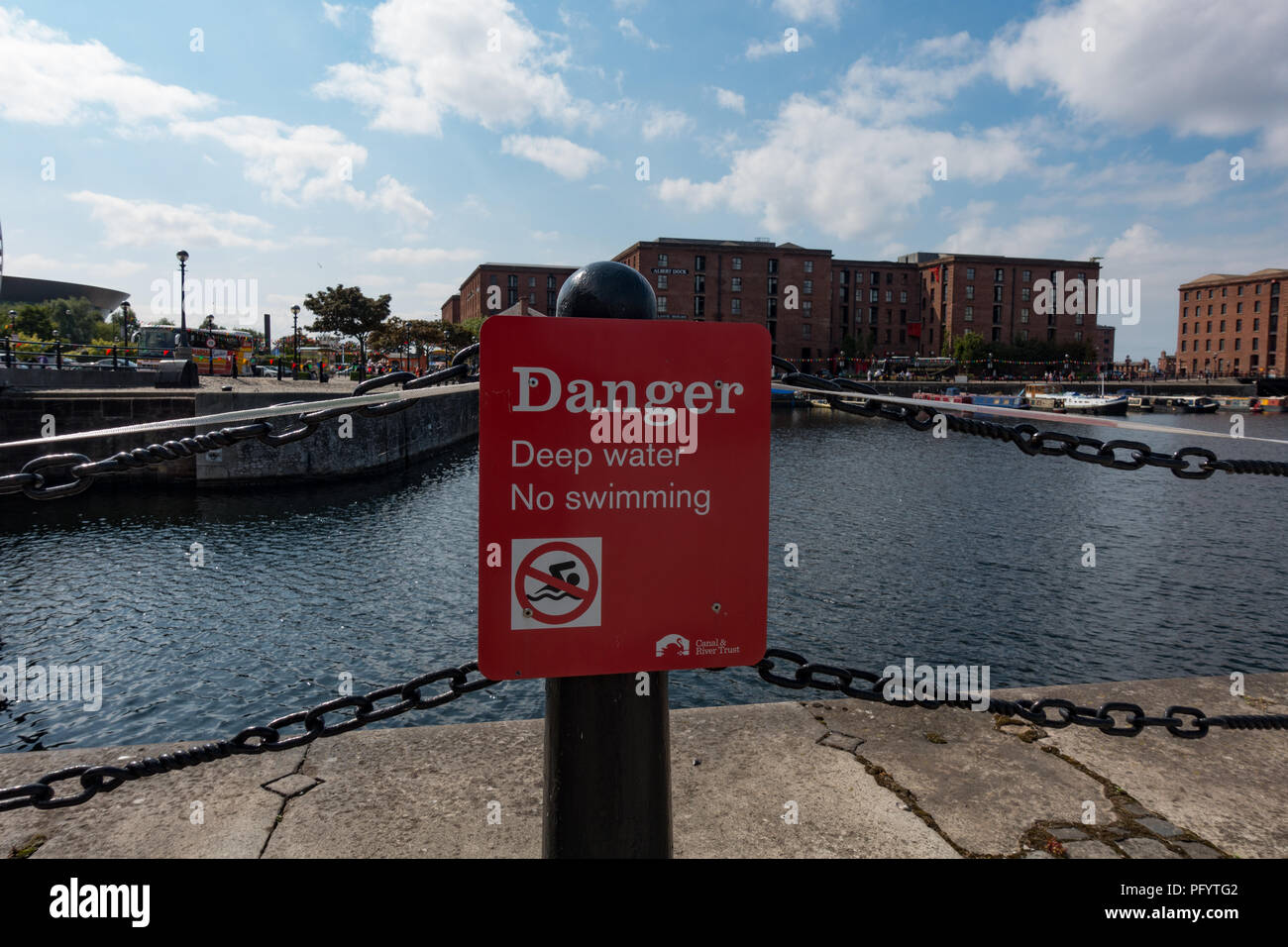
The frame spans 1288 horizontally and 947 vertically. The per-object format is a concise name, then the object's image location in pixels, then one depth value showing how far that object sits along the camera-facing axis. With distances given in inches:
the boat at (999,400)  2618.6
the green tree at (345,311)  2037.4
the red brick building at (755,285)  3528.5
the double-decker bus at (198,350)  1638.8
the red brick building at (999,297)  4212.6
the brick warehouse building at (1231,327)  4424.2
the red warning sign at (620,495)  60.8
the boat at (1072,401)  2751.0
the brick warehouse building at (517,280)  4333.2
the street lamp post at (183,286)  1338.6
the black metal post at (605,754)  65.5
